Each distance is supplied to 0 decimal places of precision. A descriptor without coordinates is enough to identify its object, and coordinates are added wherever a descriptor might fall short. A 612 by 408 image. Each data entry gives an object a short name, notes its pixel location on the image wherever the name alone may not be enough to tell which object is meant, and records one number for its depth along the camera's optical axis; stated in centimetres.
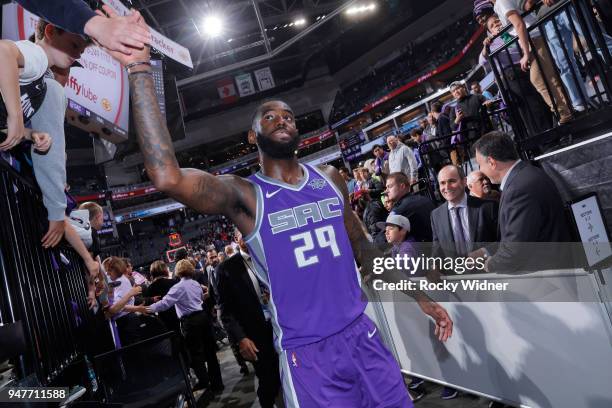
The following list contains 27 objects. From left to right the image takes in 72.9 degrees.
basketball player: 197
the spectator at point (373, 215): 585
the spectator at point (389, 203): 509
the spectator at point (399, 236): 430
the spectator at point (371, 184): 765
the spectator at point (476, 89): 816
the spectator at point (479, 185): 452
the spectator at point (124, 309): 470
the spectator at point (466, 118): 634
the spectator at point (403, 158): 762
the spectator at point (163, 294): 682
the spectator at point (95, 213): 361
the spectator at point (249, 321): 398
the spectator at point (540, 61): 397
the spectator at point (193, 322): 638
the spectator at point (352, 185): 987
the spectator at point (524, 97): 452
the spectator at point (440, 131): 734
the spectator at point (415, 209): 454
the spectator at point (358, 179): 891
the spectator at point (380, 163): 895
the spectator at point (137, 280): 819
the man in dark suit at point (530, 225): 300
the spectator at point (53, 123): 178
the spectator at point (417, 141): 883
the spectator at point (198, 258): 1482
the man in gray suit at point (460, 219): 383
